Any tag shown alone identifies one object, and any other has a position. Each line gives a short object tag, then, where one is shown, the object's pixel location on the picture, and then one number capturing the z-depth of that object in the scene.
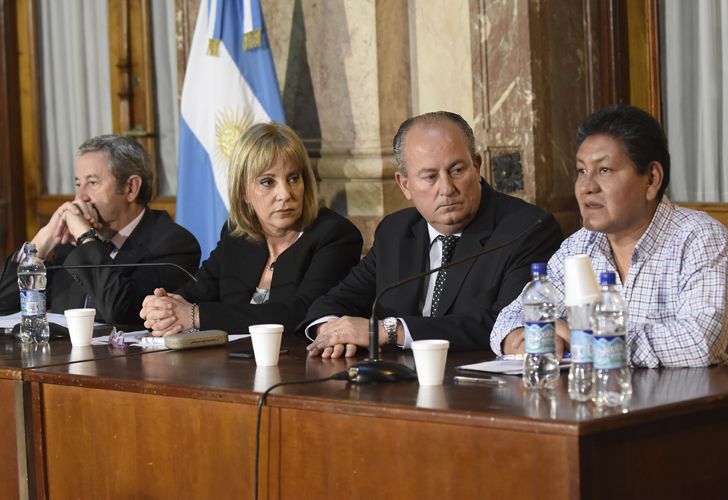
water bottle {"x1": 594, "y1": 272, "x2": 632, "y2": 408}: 4.65
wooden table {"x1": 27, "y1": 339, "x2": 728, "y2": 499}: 4.30
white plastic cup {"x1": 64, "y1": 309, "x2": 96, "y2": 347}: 7.17
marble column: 10.61
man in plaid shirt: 5.63
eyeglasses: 7.11
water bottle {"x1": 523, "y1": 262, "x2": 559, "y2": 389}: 5.05
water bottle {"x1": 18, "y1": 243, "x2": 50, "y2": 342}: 7.40
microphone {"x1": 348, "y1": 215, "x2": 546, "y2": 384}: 5.27
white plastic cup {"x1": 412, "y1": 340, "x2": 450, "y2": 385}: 5.15
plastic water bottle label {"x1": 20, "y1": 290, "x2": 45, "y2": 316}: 7.39
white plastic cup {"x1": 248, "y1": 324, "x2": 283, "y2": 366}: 6.02
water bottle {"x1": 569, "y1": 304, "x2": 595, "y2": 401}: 4.79
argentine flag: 10.90
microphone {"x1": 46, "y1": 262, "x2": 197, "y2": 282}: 7.74
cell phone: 6.35
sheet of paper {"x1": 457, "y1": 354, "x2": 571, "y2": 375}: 5.40
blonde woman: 7.63
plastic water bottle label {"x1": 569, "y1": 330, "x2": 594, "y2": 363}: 4.82
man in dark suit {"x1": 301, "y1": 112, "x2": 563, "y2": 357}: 6.48
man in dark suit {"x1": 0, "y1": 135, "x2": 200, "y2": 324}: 8.52
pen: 5.13
